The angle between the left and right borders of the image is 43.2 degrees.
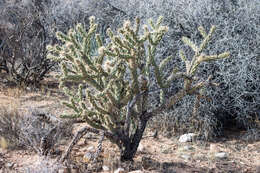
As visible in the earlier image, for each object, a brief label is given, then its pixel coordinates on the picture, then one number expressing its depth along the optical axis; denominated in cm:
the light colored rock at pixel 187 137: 427
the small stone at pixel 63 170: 297
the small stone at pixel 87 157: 338
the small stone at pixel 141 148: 387
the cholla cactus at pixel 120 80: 289
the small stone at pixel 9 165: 320
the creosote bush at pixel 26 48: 639
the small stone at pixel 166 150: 393
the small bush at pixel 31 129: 353
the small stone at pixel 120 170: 312
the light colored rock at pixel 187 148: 403
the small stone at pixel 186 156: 374
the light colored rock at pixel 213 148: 402
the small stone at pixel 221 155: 381
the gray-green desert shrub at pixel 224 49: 432
